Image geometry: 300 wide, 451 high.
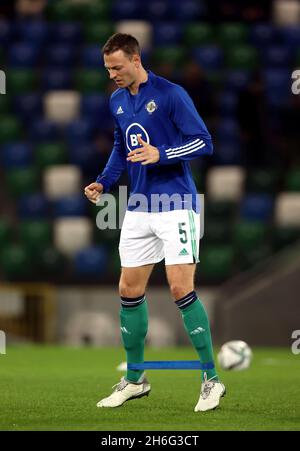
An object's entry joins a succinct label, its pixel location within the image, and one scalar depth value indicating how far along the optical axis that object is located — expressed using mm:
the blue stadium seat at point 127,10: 15763
